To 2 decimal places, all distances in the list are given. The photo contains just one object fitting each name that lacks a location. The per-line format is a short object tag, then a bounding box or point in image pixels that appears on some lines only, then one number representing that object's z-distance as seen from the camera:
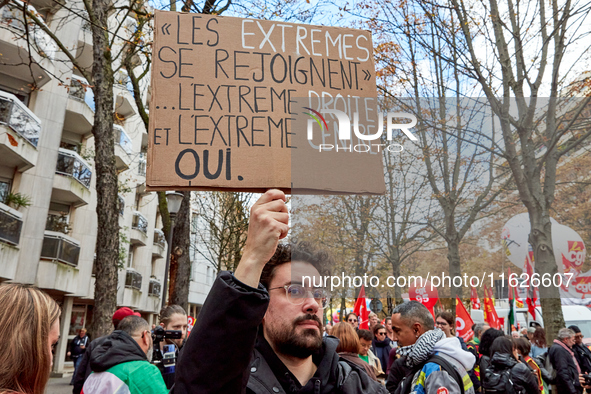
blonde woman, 1.77
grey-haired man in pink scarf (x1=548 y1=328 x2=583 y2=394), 7.40
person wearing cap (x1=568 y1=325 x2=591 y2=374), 8.27
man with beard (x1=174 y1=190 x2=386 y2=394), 1.51
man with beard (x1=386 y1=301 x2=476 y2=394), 3.66
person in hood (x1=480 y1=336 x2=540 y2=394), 5.46
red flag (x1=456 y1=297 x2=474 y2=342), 9.85
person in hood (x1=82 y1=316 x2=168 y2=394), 3.66
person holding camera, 4.86
